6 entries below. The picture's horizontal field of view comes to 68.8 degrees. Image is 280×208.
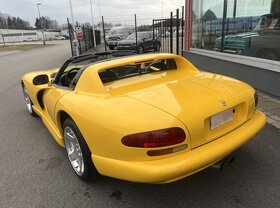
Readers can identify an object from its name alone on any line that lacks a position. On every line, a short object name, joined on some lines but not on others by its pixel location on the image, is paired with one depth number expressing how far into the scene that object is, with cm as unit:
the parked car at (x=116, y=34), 1845
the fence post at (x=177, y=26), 772
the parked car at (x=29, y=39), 5778
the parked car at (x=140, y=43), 1402
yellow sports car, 167
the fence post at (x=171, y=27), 811
